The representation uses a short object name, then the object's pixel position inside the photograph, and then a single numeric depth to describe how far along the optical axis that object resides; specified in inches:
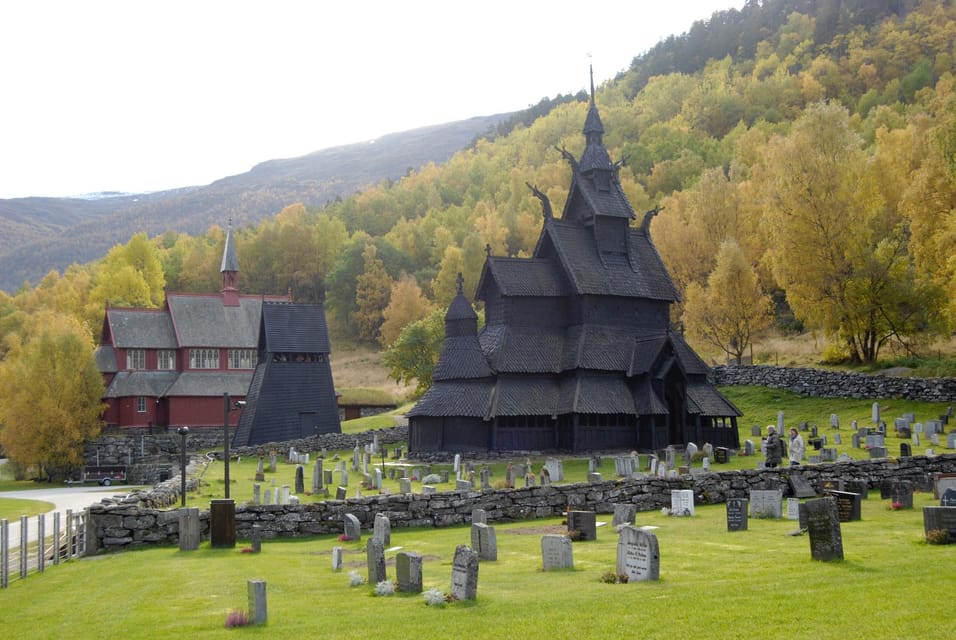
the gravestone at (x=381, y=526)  766.5
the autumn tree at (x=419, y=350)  2992.1
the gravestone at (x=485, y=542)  679.7
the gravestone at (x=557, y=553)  621.6
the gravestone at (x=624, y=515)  834.8
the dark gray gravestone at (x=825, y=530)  570.6
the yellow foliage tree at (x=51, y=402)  2443.4
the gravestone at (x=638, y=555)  549.3
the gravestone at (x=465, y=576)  521.7
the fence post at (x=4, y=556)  683.4
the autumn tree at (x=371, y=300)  4672.7
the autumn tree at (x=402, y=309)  3973.9
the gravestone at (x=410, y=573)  564.7
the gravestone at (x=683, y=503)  916.6
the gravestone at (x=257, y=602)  494.9
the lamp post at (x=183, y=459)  1075.4
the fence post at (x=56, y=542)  769.4
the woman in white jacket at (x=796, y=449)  1222.3
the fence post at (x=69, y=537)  799.7
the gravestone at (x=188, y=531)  822.5
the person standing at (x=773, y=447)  1298.6
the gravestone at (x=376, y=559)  602.9
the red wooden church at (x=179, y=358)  2760.8
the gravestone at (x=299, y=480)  1307.8
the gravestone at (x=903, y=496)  865.5
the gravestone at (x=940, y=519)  621.9
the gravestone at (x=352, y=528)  857.5
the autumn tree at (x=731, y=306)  2389.3
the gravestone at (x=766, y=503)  853.2
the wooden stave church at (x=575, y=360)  1753.2
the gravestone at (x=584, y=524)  770.2
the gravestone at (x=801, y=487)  985.5
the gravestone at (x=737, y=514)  767.1
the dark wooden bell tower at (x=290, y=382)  2349.9
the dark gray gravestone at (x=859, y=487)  947.3
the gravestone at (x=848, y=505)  800.3
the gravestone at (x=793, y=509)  828.6
